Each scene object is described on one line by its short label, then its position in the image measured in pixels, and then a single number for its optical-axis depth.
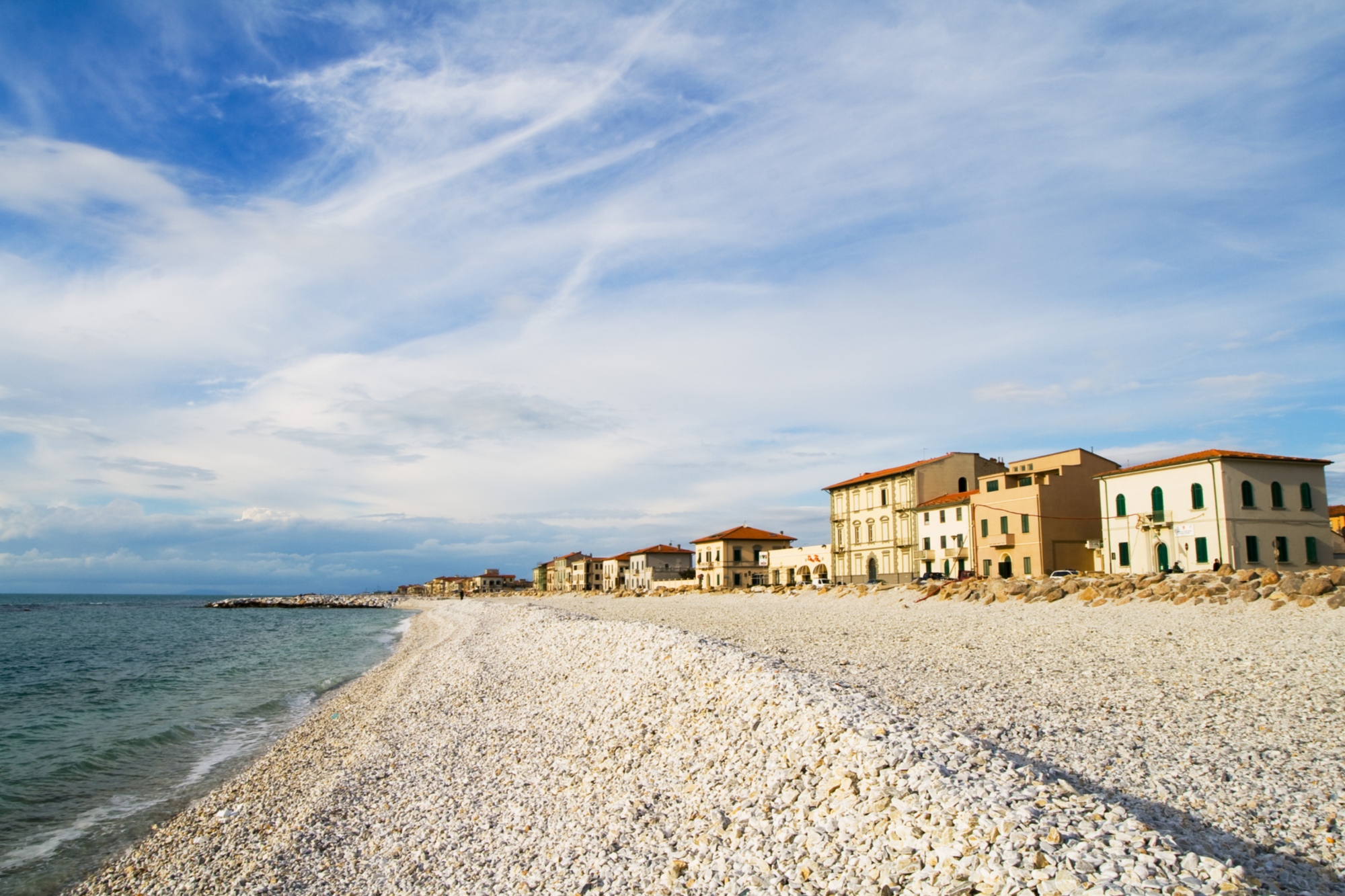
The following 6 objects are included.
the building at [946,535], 51.34
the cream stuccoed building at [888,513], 57.59
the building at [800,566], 67.56
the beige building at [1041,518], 45.16
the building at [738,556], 76.75
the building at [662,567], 92.12
